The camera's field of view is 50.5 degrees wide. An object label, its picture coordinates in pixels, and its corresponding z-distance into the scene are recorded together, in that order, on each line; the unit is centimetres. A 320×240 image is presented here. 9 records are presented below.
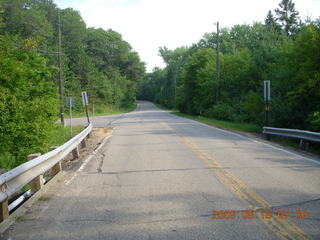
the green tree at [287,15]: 6756
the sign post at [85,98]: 2204
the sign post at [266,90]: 1694
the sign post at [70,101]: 2120
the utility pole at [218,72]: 3844
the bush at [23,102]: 1173
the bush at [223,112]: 3422
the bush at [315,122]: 1455
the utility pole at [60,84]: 2538
